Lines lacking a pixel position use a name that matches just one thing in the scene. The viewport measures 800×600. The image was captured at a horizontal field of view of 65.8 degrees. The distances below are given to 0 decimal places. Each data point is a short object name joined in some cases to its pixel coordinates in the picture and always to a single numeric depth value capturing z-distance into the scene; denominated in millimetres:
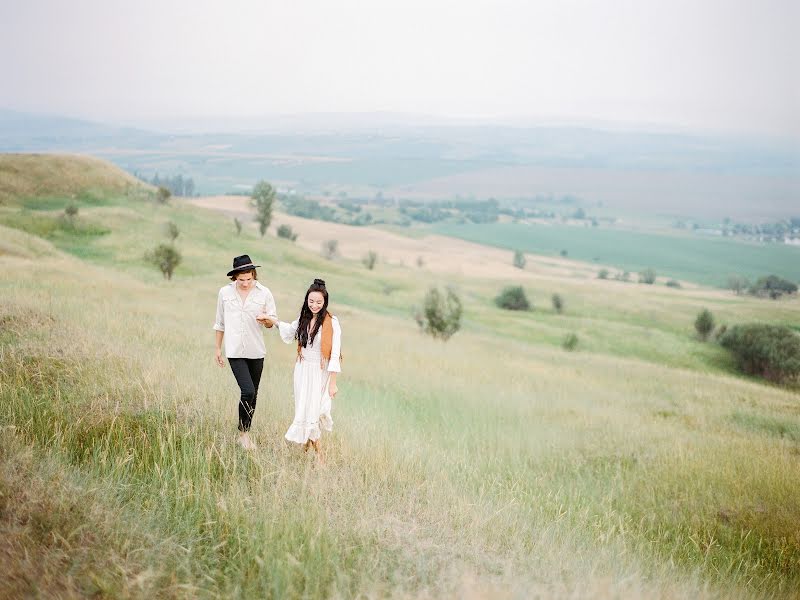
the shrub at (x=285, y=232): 103188
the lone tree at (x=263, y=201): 88938
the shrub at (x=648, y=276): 124662
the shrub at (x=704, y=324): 62438
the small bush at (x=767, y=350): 50094
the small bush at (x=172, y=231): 63744
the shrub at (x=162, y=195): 85812
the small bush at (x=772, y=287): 110438
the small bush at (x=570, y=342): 50750
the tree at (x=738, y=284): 114375
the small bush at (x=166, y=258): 43062
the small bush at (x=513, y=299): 74250
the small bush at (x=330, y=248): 99800
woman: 7008
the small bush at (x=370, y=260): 89938
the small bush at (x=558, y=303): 73750
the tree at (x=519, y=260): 127500
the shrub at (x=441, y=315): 33656
